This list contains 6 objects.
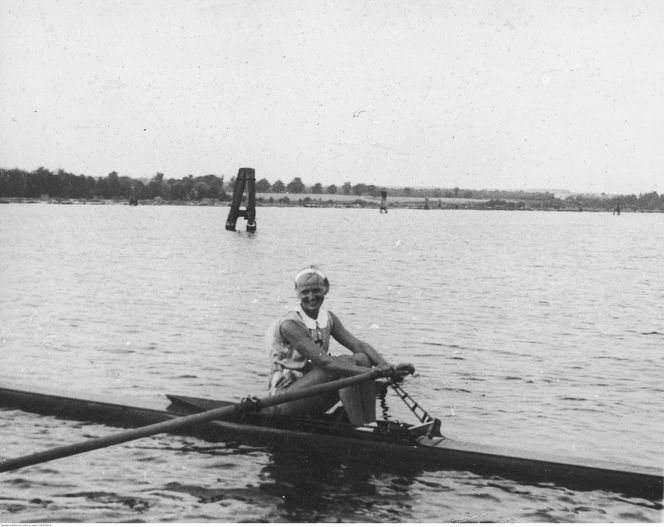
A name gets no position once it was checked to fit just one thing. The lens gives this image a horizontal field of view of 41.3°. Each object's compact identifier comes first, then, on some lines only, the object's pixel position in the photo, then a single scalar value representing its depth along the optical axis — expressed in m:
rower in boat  8.20
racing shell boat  7.74
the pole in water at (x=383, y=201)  115.31
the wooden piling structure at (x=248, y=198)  43.56
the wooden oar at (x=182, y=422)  7.16
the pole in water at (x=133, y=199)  128.25
